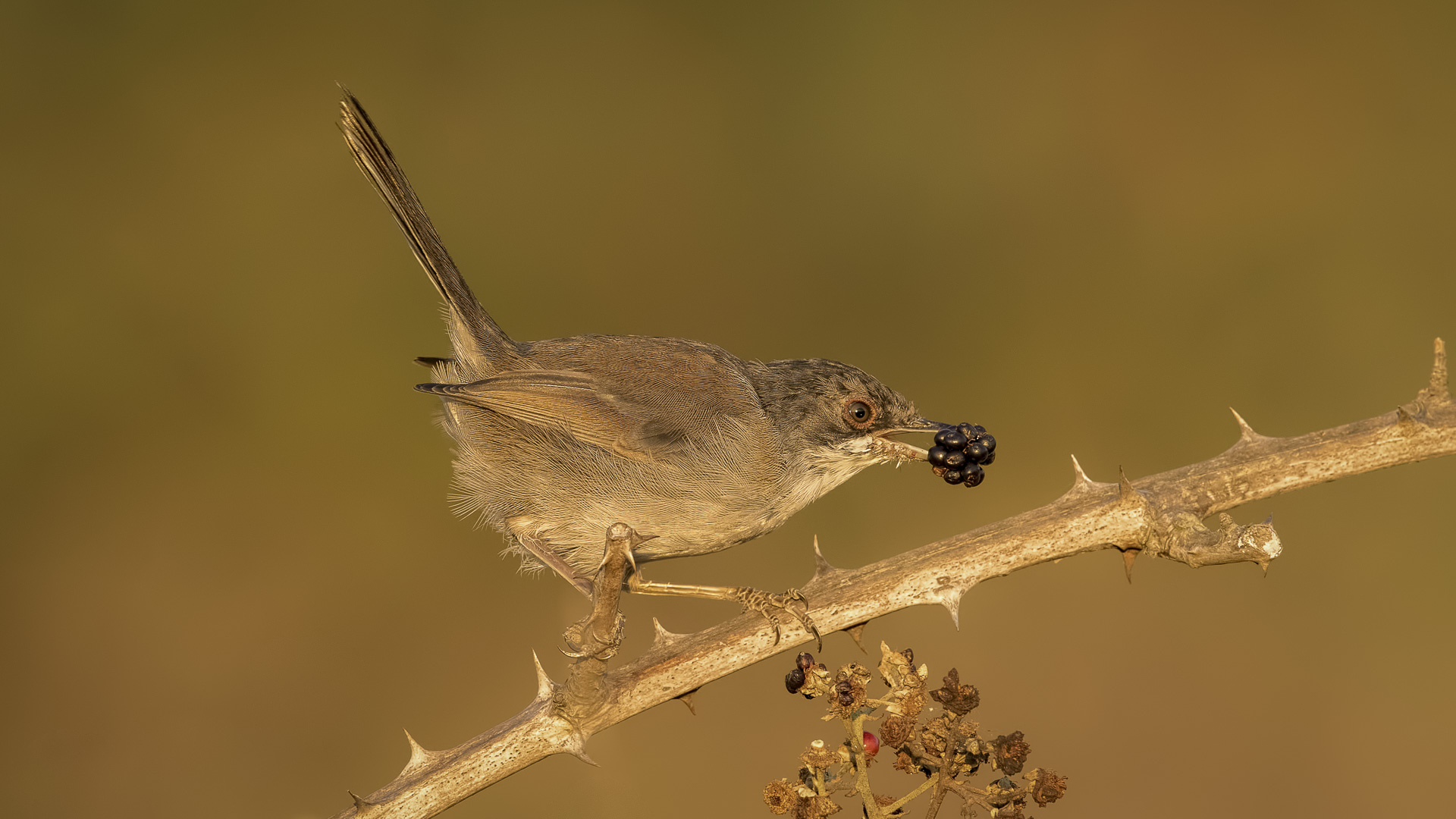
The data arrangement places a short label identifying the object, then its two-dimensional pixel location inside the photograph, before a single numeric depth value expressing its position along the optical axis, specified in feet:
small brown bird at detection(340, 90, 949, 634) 22.75
